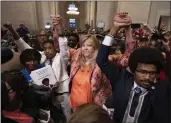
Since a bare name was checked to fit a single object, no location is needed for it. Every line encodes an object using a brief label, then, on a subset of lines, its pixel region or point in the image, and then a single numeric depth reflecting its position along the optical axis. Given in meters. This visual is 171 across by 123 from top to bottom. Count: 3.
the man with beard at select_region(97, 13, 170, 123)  0.96
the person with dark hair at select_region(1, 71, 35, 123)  0.94
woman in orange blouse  1.37
